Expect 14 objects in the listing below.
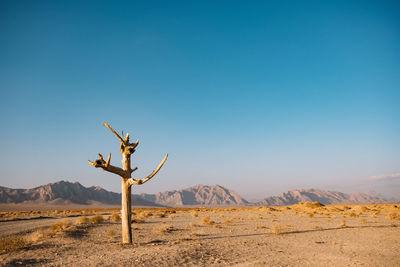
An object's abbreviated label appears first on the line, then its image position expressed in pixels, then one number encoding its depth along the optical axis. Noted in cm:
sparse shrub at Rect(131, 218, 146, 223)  2280
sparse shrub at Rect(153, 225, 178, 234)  1628
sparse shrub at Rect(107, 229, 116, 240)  1454
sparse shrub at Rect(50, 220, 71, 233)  1623
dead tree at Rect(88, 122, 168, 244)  1066
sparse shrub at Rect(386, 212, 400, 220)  2496
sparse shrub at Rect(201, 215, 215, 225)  2137
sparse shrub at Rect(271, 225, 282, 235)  1557
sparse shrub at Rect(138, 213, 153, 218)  2923
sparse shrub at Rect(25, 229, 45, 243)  1245
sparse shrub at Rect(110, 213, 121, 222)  2481
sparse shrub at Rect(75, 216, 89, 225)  2117
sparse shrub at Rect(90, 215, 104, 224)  2175
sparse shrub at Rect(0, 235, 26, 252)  1044
